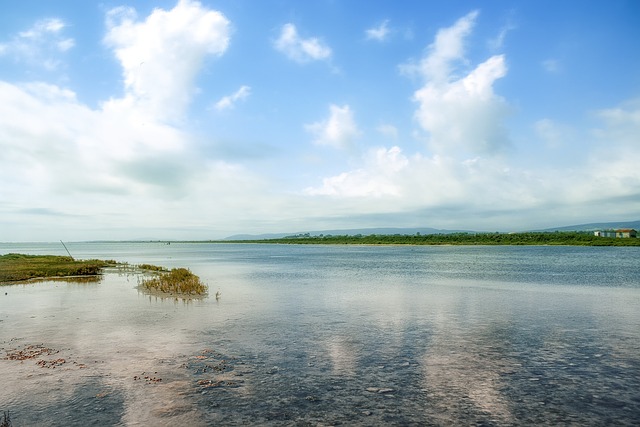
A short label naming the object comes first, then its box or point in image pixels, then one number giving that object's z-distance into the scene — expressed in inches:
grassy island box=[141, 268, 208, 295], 1528.1
